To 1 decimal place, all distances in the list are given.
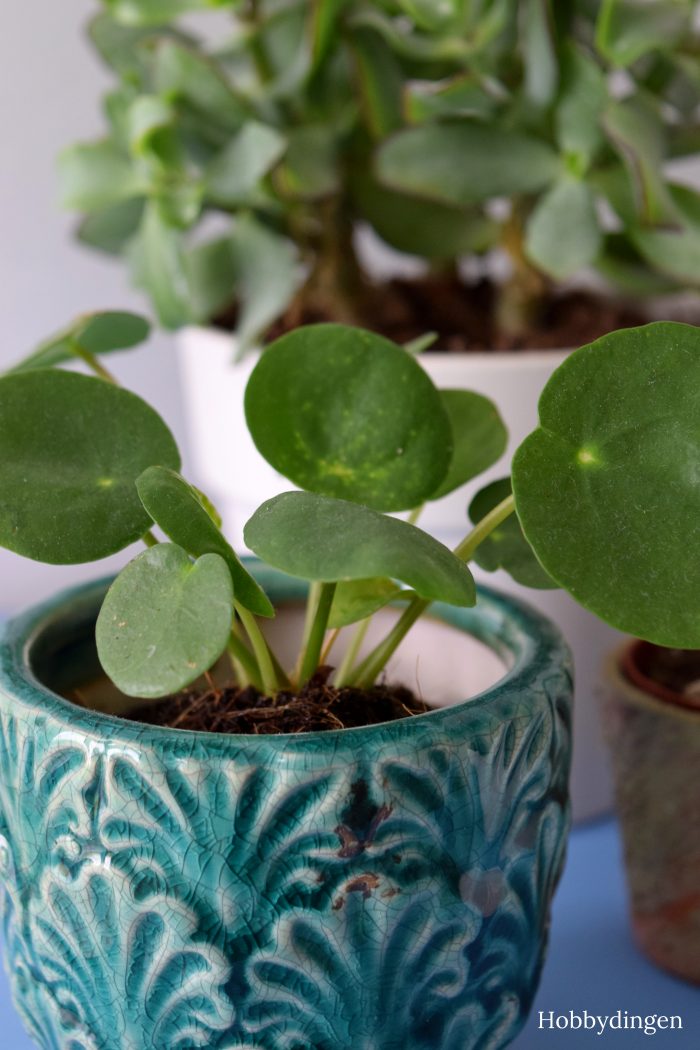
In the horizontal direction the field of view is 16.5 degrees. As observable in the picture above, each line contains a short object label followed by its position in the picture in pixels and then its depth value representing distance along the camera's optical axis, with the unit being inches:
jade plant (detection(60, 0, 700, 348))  28.0
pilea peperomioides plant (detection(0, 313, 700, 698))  19.5
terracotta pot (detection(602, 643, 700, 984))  25.0
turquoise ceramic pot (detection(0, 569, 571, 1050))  20.0
